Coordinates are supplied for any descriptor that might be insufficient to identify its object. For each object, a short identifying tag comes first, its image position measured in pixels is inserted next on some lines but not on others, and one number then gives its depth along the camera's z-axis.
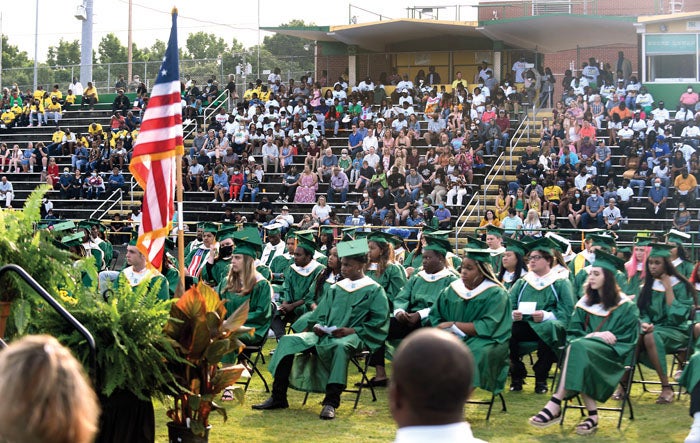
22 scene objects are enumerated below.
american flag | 9.08
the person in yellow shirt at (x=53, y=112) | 38.06
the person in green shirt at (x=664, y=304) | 10.81
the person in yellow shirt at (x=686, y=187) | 23.44
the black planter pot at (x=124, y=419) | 7.42
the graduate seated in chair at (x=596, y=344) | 9.45
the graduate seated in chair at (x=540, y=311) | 11.09
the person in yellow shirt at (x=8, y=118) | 38.31
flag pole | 8.59
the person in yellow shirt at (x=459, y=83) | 31.13
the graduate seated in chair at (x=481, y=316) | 10.04
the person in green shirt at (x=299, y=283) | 13.34
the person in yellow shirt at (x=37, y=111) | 38.06
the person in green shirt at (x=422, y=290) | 11.88
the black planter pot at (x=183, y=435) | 8.01
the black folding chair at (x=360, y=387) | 10.62
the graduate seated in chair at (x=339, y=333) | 10.45
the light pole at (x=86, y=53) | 40.03
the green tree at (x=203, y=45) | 112.62
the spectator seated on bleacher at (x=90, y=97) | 38.81
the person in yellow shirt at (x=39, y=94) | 38.97
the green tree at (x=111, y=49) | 94.12
